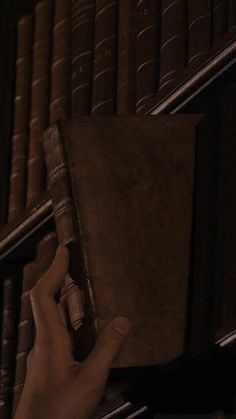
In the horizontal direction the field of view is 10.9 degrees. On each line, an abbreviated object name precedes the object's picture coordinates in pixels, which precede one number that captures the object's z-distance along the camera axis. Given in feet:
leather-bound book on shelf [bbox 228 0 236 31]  5.28
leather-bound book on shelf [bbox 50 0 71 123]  6.60
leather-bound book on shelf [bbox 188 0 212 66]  5.40
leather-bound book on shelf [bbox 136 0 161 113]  5.71
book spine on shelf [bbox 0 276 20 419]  6.37
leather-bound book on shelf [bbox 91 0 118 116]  6.07
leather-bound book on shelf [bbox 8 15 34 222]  6.84
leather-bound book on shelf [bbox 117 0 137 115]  5.88
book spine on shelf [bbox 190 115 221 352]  4.73
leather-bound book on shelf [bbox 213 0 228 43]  5.35
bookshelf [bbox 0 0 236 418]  5.08
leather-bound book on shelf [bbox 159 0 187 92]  5.53
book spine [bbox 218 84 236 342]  4.64
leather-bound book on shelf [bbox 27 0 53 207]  6.71
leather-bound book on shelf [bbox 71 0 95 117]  6.31
